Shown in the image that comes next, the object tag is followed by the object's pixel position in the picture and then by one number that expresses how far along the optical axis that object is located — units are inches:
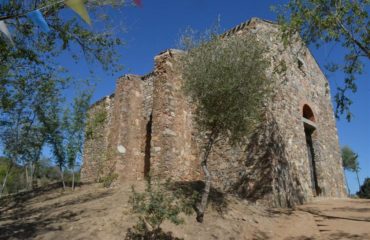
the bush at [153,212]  273.1
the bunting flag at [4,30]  186.9
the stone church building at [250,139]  451.5
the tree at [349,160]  1612.9
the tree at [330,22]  387.5
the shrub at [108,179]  511.2
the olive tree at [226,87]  352.5
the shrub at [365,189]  996.9
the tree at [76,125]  577.9
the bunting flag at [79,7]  172.1
